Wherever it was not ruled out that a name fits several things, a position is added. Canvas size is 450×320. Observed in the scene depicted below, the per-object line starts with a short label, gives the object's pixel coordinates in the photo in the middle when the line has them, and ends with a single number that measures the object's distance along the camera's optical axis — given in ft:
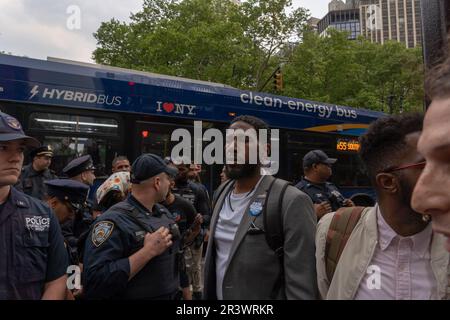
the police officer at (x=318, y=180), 16.28
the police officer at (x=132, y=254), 7.89
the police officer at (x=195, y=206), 18.16
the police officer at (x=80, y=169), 15.44
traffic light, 52.08
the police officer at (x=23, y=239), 6.36
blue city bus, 20.48
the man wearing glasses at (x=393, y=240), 4.96
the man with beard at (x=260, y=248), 6.57
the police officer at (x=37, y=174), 17.47
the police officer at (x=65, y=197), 10.02
